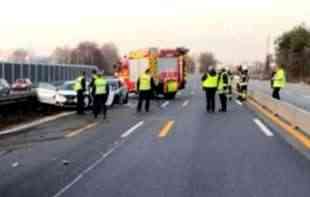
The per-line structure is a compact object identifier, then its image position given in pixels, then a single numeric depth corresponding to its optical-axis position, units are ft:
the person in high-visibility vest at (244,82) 105.81
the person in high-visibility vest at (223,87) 84.02
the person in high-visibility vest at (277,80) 88.99
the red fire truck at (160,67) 124.36
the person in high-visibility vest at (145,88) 87.45
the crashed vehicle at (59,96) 92.43
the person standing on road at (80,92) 85.97
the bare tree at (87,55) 479.00
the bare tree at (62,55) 469.16
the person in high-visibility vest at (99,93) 78.07
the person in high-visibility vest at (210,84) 82.43
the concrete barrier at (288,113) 53.26
